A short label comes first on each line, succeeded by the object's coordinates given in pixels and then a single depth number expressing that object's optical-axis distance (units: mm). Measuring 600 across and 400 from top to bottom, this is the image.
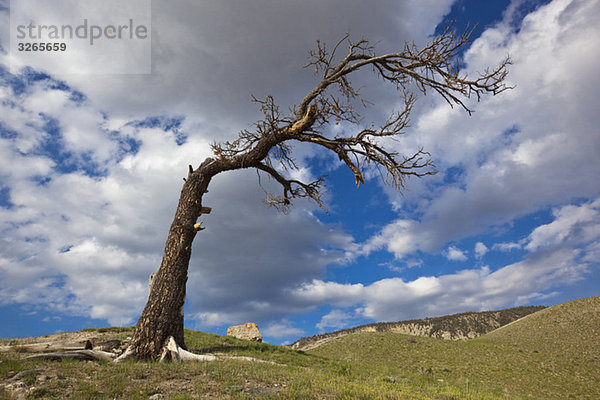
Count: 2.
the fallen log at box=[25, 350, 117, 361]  10633
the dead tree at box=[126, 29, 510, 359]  12391
